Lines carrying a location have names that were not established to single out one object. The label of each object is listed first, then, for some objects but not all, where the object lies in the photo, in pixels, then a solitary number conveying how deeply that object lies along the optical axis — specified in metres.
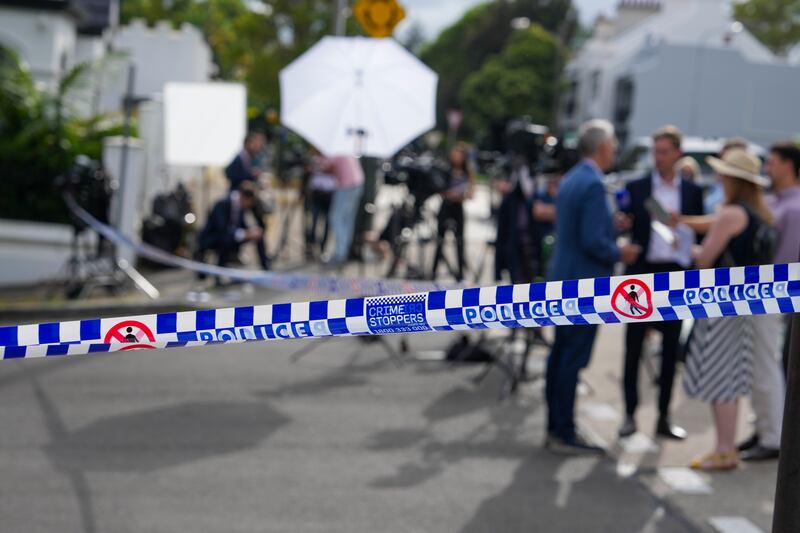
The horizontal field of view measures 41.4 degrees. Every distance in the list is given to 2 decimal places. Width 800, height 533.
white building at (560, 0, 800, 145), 45.34
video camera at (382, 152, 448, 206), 10.62
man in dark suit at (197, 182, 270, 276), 11.20
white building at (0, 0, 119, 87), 23.48
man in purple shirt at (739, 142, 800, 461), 6.28
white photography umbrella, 9.44
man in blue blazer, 6.18
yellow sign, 10.43
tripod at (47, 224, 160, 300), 11.20
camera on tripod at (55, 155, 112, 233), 11.40
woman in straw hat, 6.05
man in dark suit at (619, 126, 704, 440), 6.72
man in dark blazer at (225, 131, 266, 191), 11.89
